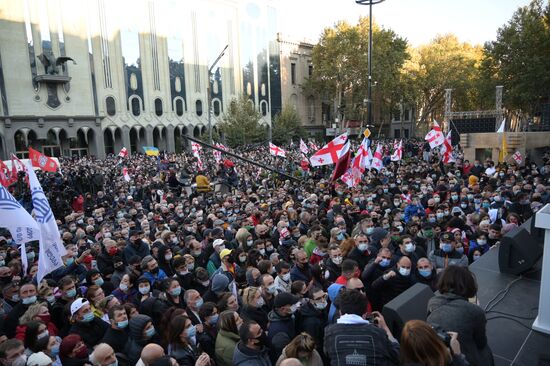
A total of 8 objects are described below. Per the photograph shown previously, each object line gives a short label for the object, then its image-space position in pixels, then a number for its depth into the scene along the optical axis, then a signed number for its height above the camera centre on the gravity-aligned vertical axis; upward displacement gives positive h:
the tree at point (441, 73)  44.56 +5.64
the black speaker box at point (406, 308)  3.17 -1.60
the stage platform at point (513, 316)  3.50 -2.13
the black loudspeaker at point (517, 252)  5.07 -1.79
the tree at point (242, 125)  38.28 +0.21
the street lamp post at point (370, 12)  18.71 +5.49
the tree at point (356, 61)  43.72 +7.30
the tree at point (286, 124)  45.91 +0.19
